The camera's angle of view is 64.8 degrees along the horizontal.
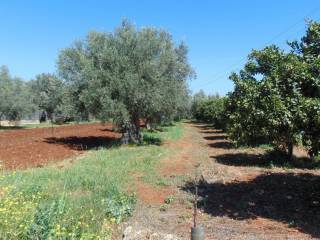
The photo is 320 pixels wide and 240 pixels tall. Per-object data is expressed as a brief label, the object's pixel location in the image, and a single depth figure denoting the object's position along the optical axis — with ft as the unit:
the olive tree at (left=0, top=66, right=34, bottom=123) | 94.72
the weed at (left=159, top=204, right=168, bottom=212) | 20.78
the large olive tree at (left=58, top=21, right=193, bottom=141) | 45.67
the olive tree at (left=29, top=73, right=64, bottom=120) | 124.74
